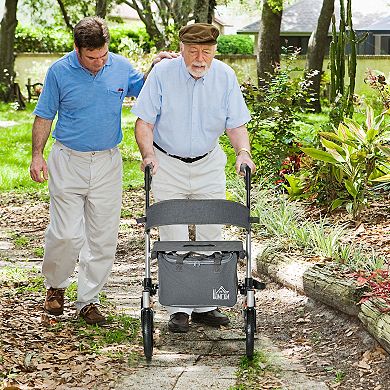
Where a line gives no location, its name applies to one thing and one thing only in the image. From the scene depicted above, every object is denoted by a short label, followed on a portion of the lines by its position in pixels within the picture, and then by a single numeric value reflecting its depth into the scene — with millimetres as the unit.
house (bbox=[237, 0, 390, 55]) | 52809
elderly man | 7758
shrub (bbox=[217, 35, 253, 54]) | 53082
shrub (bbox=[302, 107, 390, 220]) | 11395
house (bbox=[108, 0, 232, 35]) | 81183
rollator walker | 7091
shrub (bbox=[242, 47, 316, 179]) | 13784
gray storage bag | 7091
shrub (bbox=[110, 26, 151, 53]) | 44746
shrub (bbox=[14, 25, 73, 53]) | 46082
